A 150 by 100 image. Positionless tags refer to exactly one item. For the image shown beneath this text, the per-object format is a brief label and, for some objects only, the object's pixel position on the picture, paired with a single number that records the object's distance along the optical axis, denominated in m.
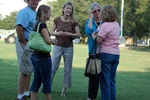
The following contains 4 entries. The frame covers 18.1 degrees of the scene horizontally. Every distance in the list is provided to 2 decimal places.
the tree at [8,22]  156.31
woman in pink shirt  7.94
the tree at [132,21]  84.99
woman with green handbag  7.47
